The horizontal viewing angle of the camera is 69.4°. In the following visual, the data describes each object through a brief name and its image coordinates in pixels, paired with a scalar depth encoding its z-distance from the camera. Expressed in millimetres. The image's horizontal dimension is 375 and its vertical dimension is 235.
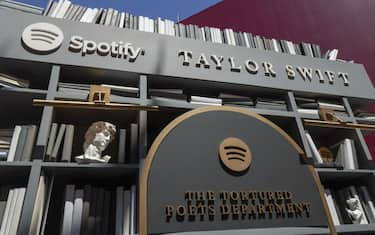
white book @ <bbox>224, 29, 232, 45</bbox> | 1920
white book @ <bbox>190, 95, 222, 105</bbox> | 1596
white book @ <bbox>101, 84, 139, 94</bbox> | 1464
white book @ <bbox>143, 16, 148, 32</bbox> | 1753
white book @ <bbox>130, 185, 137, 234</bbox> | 1160
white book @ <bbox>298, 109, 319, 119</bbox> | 1763
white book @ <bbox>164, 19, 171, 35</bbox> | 1802
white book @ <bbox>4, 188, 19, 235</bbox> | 1043
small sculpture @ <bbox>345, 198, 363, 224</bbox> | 1474
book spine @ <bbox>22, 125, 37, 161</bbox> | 1179
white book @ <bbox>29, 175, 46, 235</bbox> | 1052
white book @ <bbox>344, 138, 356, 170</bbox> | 1694
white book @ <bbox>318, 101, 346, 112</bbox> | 1848
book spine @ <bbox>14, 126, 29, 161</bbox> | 1179
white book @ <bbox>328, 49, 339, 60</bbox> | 2155
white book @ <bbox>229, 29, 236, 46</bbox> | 1928
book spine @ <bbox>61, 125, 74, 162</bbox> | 1218
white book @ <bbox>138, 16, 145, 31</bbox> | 1751
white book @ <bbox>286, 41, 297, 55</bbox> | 2051
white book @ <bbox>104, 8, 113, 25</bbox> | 1702
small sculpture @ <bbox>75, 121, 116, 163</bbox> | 1246
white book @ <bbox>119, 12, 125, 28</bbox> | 1725
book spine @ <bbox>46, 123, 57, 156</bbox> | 1203
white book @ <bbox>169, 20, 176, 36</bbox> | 1817
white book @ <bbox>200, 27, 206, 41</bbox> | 1889
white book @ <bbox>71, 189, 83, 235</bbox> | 1104
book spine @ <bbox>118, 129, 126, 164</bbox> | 1298
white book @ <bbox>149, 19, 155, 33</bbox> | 1756
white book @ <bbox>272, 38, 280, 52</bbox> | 2025
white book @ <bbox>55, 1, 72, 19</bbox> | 1611
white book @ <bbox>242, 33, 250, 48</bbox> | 1948
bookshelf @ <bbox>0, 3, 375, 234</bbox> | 1234
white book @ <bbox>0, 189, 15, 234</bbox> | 1047
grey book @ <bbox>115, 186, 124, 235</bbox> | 1160
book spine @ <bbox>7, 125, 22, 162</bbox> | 1170
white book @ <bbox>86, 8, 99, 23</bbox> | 1662
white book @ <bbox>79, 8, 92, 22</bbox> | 1646
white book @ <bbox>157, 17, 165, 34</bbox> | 1785
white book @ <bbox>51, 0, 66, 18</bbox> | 1598
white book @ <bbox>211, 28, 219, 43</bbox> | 1901
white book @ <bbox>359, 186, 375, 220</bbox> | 1532
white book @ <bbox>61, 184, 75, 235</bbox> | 1093
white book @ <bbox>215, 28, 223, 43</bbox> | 1914
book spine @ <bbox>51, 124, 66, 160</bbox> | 1203
